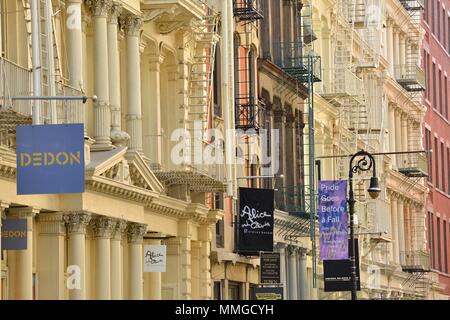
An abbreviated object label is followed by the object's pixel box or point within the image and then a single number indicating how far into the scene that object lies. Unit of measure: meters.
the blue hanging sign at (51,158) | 28.12
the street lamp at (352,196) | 47.62
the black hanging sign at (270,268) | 51.72
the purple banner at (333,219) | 52.69
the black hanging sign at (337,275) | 55.59
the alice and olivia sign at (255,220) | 47.56
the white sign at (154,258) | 41.44
